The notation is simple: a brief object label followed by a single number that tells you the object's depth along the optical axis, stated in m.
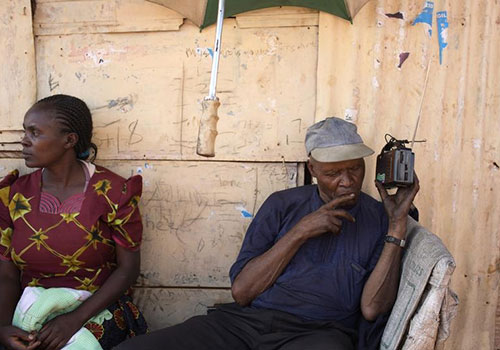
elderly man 2.49
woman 2.94
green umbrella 2.95
